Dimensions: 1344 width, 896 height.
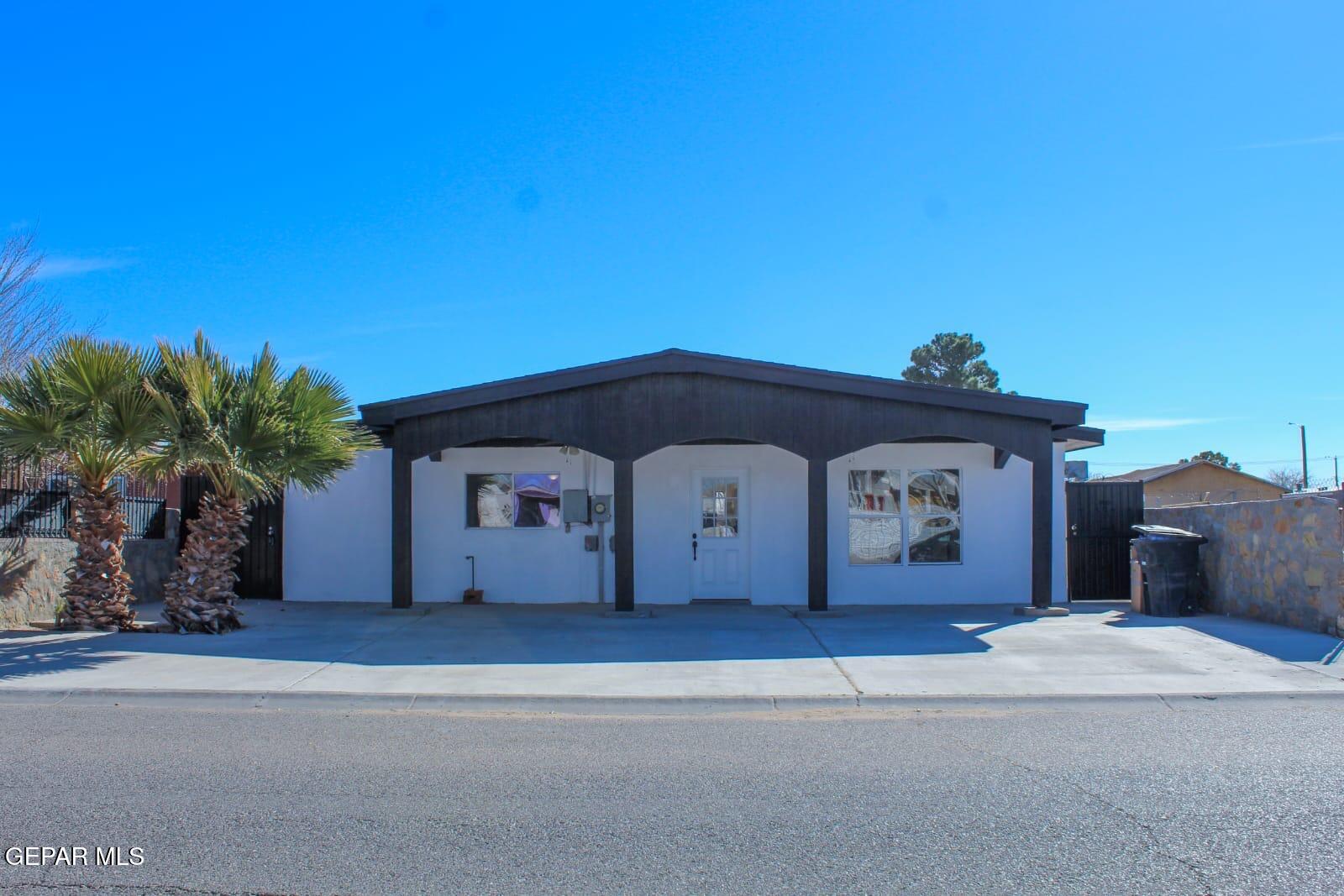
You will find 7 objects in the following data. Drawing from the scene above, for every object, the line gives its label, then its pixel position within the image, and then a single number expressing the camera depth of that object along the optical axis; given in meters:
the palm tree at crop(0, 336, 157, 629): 10.68
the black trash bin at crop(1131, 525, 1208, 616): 13.57
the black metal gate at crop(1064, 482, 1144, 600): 15.81
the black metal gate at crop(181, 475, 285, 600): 15.91
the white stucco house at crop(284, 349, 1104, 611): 15.30
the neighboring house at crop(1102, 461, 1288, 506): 45.91
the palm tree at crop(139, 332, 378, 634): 11.03
